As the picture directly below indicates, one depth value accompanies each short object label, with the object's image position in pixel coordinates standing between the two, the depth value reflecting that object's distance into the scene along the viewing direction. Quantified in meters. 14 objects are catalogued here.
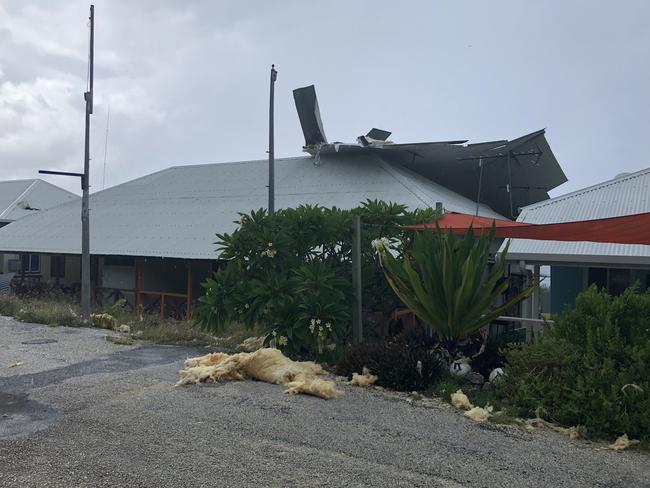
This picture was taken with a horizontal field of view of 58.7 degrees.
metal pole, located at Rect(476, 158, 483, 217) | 20.10
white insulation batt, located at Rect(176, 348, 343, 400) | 7.61
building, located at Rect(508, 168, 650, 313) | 9.48
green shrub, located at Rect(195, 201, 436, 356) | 9.05
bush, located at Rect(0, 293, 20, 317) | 15.82
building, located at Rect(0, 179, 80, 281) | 27.12
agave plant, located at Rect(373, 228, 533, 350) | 7.85
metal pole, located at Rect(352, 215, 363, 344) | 9.39
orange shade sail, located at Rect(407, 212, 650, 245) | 6.66
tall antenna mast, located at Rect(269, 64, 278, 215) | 15.41
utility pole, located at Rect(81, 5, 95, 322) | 14.27
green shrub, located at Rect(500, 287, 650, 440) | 5.72
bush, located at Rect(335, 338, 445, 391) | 7.59
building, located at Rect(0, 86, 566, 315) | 18.02
